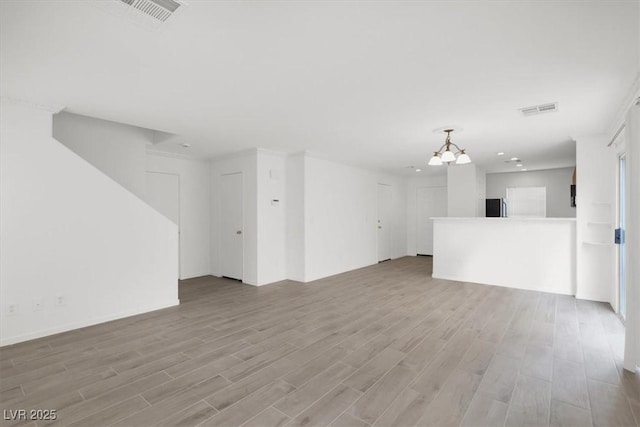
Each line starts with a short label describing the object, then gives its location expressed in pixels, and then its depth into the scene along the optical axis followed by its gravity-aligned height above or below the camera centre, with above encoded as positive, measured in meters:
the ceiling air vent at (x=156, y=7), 1.75 +1.19
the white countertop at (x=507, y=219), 5.16 -0.16
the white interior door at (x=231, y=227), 6.14 -0.33
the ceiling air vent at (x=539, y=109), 3.44 +1.17
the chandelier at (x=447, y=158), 4.29 +0.75
